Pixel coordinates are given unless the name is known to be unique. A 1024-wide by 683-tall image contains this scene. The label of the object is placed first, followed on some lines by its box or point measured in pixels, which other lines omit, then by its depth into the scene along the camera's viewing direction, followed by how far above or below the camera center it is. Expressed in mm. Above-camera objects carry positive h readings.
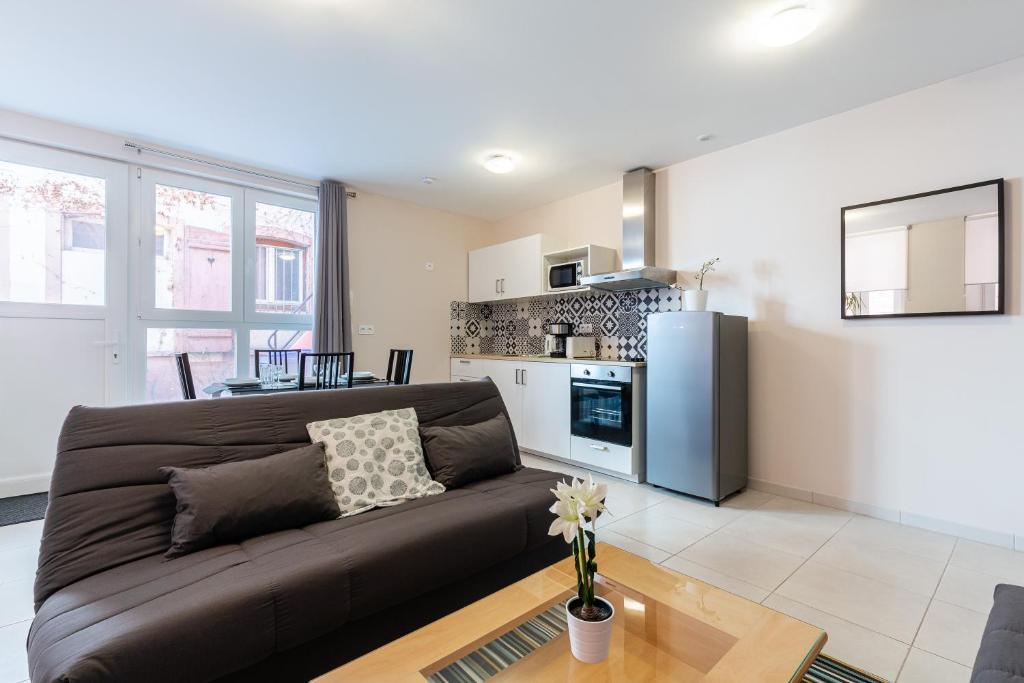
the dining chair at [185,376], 2973 -225
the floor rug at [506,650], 1074 -779
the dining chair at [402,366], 3869 -210
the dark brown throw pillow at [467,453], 2170 -551
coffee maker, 4676 +13
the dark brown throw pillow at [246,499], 1514 -558
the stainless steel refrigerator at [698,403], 3129 -445
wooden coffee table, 1053 -753
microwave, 4387 +640
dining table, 3035 -328
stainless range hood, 3980 +976
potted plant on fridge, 3436 +319
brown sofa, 1117 -685
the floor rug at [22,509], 2820 -1093
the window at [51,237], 3246 +771
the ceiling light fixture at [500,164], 3783 +1490
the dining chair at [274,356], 3930 -127
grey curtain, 4262 +616
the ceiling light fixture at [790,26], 2082 +1483
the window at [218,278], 3723 +561
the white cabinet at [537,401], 4219 -579
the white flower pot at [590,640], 1085 -714
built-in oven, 3678 -522
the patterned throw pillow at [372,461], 1898 -526
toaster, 4395 -65
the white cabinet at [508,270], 4719 +787
